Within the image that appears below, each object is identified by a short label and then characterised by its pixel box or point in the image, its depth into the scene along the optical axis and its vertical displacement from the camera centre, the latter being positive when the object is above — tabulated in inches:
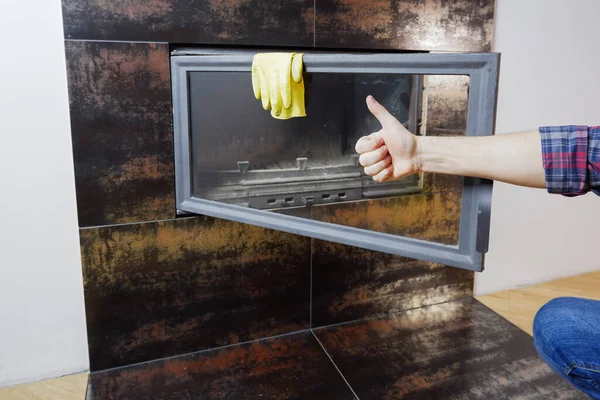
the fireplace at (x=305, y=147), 37.6 -3.3
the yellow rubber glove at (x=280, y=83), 39.8 +2.5
